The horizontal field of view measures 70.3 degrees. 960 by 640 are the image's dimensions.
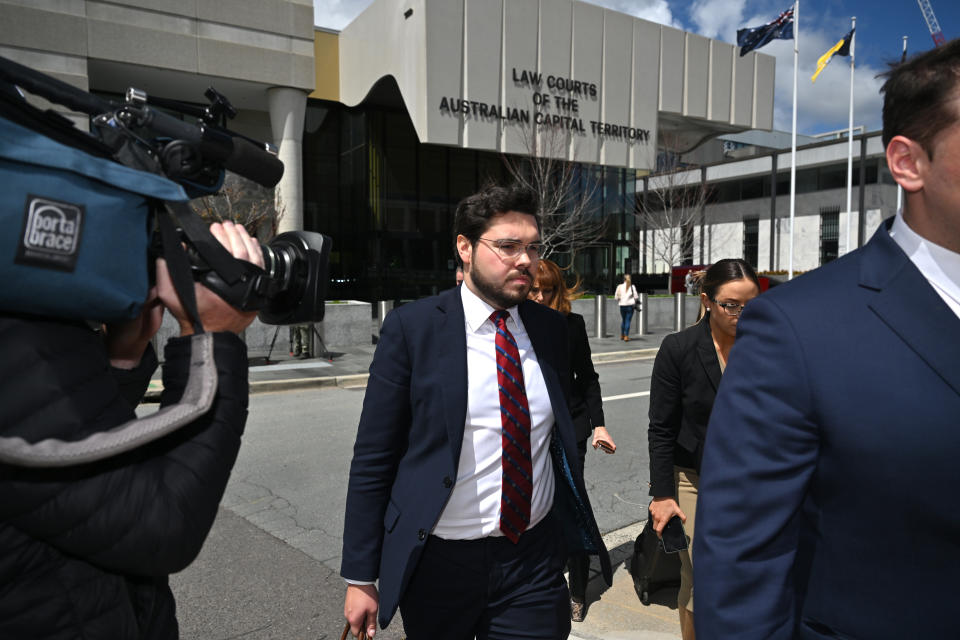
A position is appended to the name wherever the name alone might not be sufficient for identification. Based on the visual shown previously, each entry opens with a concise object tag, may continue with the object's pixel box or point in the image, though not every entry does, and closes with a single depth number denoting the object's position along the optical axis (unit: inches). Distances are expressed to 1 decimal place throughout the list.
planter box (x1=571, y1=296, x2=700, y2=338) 773.8
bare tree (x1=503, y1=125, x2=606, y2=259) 877.2
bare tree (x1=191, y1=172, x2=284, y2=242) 603.8
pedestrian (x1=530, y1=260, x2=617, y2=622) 145.2
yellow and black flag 965.8
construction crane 2342.3
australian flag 928.3
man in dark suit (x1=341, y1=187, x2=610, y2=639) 89.1
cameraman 40.2
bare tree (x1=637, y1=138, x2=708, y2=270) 1344.7
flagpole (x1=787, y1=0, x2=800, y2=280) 946.7
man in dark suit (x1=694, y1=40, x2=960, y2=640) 49.7
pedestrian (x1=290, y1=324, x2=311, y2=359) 555.5
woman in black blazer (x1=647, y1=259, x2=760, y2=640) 123.4
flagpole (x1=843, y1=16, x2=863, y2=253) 969.5
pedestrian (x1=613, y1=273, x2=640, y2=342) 724.7
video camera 39.1
